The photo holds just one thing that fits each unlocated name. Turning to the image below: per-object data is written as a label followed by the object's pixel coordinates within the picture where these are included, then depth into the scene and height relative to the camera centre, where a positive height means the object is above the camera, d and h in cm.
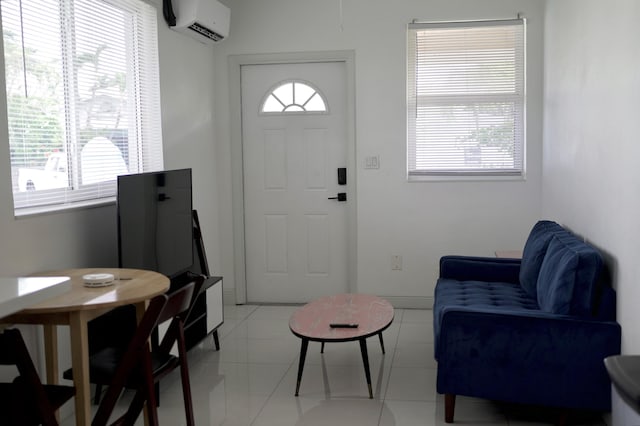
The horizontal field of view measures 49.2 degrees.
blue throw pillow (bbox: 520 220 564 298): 400 -58
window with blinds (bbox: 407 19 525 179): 544 +46
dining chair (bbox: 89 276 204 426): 262 -83
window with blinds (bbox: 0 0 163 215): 334 +37
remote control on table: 378 -90
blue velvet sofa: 317 -87
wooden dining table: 259 -55
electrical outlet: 568 -84
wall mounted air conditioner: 483 +101
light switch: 564 -2
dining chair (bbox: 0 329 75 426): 227 -79
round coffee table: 366 -89
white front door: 575 -15
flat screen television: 365 -33
